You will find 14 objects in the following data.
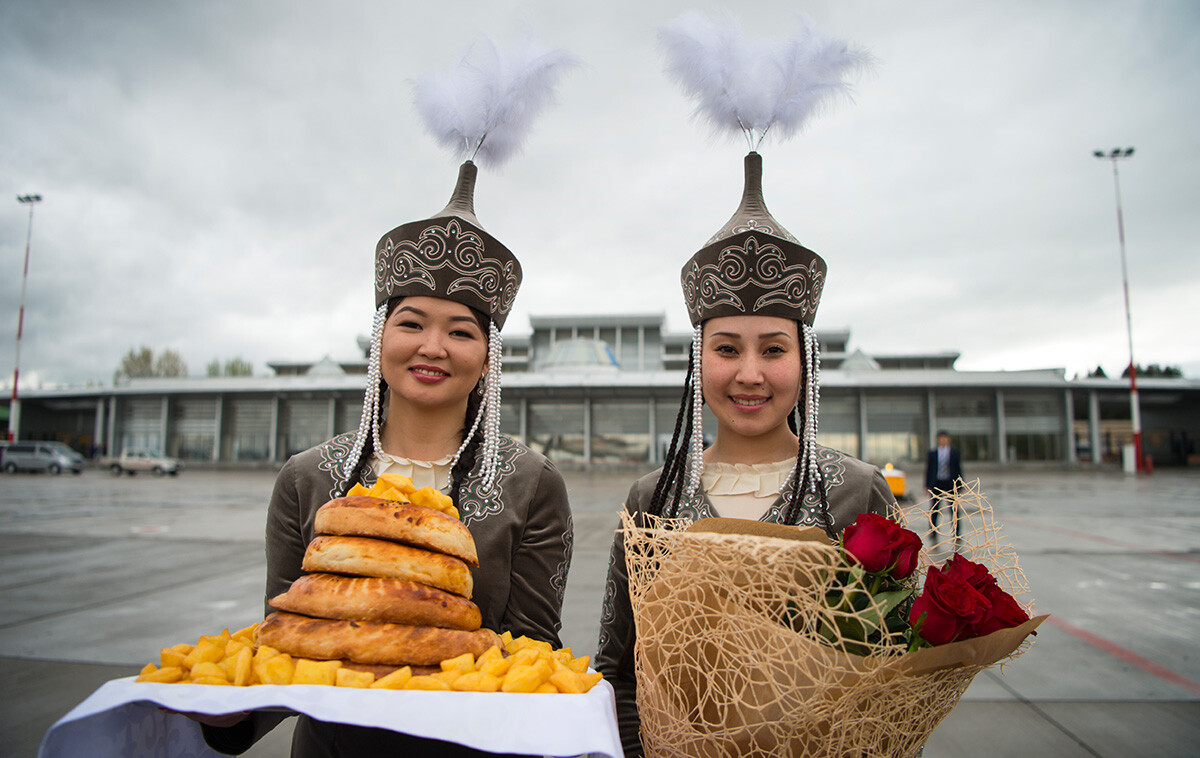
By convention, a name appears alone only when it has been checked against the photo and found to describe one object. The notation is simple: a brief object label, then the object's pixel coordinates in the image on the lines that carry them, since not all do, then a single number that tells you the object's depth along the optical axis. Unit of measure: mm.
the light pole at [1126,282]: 25359
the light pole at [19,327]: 30344
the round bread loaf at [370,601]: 1036
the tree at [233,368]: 58656
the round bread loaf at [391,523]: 1093
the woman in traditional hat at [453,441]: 1638
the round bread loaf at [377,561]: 1071
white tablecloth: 856
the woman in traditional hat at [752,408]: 1636
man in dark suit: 8138
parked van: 25984
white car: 26531
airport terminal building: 30953
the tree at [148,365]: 54625
